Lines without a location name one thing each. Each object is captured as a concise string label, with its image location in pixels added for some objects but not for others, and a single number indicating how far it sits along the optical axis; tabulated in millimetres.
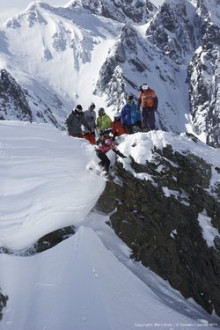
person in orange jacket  18891
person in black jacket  18922
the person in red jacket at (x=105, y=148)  15219
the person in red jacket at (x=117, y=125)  18812
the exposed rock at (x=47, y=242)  12704
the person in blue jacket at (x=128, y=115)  19031
